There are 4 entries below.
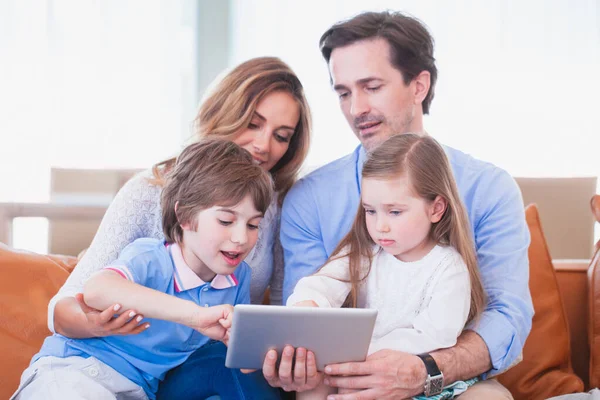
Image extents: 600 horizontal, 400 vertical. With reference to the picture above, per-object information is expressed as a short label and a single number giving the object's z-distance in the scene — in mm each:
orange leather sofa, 1746
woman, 1755
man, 1675
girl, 1565
